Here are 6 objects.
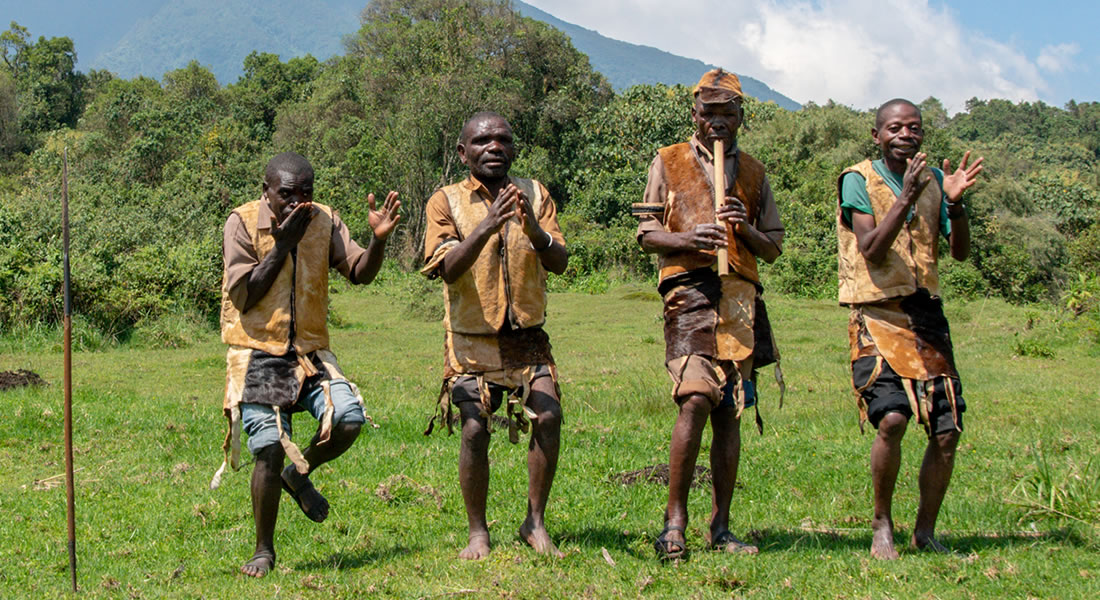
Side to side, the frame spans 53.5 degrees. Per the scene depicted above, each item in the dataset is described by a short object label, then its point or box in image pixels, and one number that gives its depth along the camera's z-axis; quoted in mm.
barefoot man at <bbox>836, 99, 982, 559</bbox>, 5129
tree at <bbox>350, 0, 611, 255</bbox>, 32812
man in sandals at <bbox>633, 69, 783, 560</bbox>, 5109
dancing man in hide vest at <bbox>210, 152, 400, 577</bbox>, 5047
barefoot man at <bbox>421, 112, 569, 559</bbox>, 5188
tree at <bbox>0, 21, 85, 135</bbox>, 56594
